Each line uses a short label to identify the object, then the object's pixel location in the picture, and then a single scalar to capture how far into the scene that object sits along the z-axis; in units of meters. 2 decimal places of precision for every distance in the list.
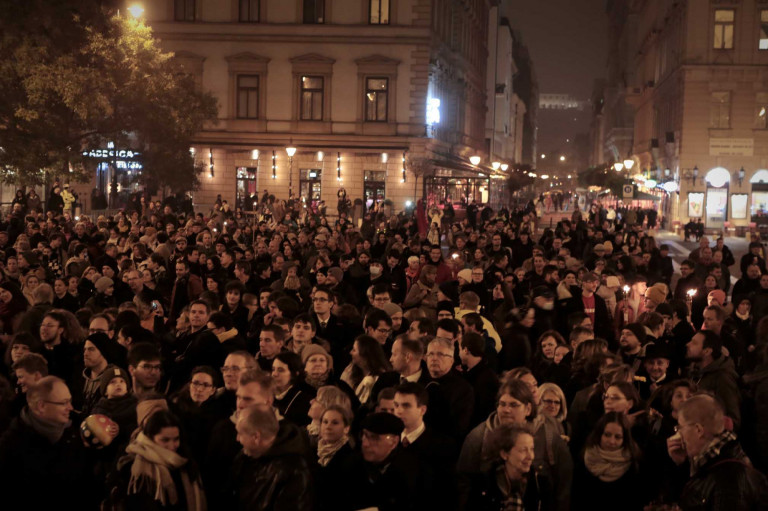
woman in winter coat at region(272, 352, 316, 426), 6.86
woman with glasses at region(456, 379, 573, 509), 6.00
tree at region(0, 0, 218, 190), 30.62
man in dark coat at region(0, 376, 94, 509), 5.72
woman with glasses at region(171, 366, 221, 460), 6.68
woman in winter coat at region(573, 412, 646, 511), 6.19
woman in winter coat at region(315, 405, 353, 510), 5.79
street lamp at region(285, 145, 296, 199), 38.80
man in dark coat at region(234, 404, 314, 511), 5.37
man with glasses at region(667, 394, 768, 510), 5.43
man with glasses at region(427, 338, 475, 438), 6.89
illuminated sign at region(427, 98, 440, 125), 48.80
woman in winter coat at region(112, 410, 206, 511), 5.30
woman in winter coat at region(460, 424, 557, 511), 5.50
